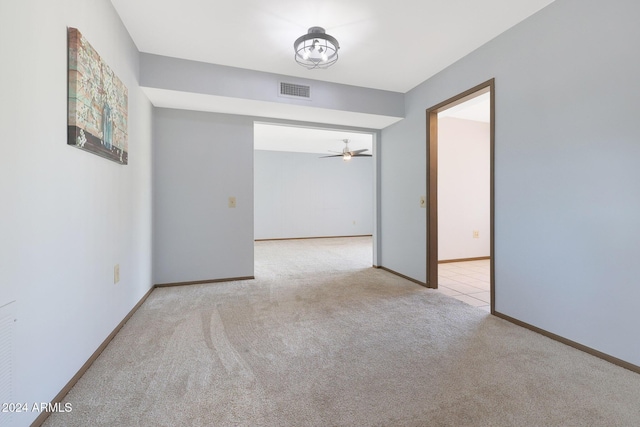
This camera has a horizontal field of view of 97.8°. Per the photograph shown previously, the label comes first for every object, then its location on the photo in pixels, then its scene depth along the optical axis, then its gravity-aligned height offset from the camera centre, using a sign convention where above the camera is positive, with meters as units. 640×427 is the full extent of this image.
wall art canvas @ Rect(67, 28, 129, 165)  1.48 +0.69
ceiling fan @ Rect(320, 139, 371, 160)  6.37 +1.43
